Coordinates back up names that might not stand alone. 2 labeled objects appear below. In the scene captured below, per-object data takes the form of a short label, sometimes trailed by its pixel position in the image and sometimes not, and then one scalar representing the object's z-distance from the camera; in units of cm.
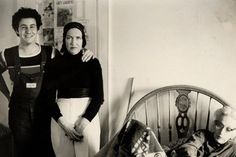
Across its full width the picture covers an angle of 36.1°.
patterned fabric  127
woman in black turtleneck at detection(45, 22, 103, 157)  160
